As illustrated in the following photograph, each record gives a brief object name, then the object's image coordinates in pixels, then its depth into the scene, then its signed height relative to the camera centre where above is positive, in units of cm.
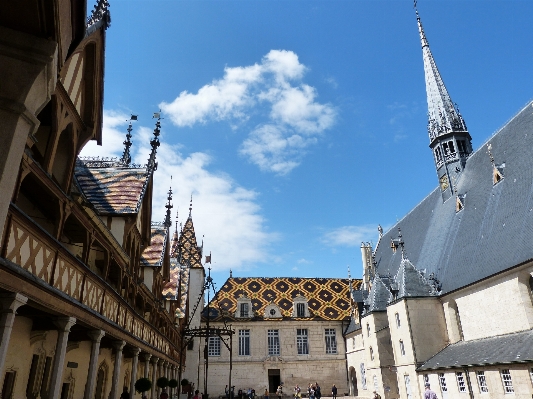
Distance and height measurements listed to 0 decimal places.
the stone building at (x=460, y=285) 1780 +471
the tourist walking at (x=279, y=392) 3275 -94
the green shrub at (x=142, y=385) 1359 -4
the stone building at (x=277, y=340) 3753 +356
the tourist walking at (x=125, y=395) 1196 -32
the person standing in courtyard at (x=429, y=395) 1334 -61
